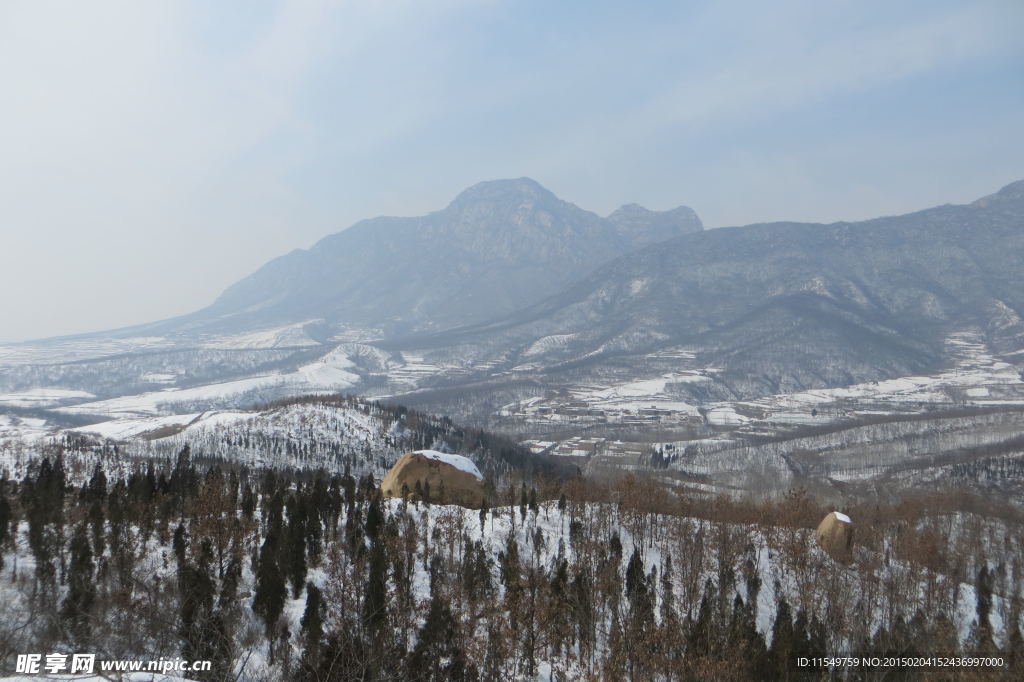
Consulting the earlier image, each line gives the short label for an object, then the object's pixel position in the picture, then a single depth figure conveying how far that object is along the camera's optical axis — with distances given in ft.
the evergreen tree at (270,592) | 133.18
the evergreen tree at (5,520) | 151.94
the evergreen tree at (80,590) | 109.09
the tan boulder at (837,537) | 213.05
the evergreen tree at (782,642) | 133.49
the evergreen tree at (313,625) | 108.68
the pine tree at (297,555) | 153.58
